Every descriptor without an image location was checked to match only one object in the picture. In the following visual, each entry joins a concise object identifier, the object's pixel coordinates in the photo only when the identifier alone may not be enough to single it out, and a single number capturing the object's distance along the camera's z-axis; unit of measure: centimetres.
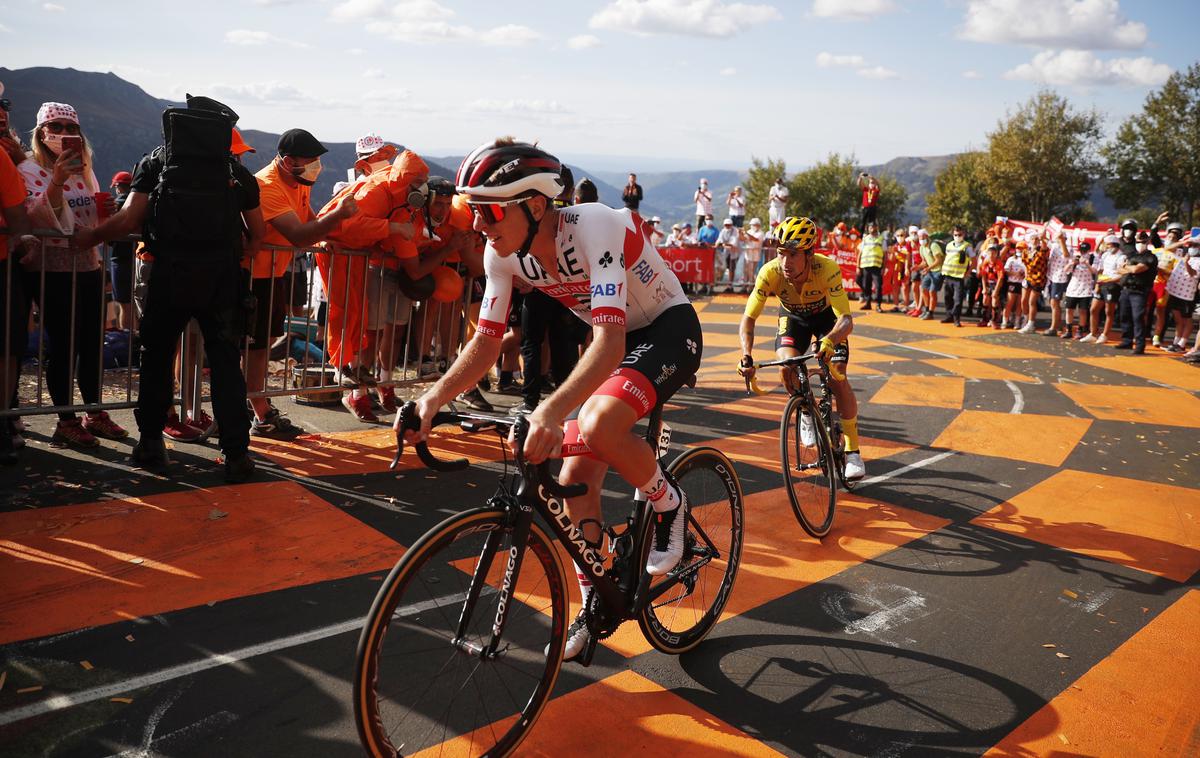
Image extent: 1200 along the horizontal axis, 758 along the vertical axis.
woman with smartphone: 591
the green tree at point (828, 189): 12341
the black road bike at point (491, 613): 256
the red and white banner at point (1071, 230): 1983
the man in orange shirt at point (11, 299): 535
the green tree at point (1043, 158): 7100
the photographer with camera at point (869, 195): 2505
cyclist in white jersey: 299
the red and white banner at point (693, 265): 2228
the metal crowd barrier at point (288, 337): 592
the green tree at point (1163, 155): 6084
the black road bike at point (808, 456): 545
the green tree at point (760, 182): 12156
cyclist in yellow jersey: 570
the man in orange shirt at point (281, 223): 641
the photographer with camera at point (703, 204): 2711
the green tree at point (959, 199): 10600
